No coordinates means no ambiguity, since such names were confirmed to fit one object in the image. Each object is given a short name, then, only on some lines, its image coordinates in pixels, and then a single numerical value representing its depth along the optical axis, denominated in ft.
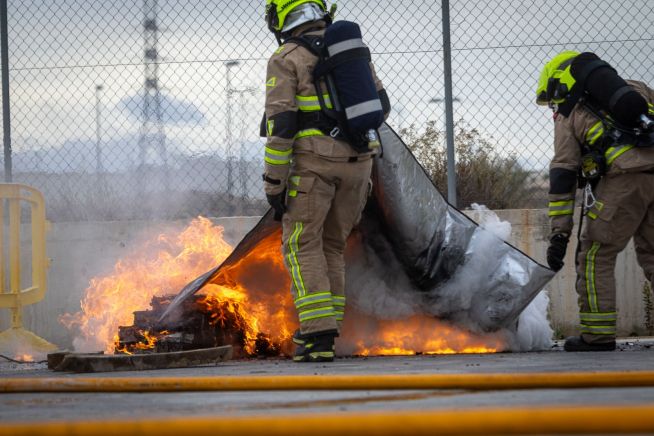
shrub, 48.47
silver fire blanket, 37.70
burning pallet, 36.99
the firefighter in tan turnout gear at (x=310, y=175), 34.32
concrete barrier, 49.29
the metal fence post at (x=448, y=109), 47.21
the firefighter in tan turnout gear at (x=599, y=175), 37.32
